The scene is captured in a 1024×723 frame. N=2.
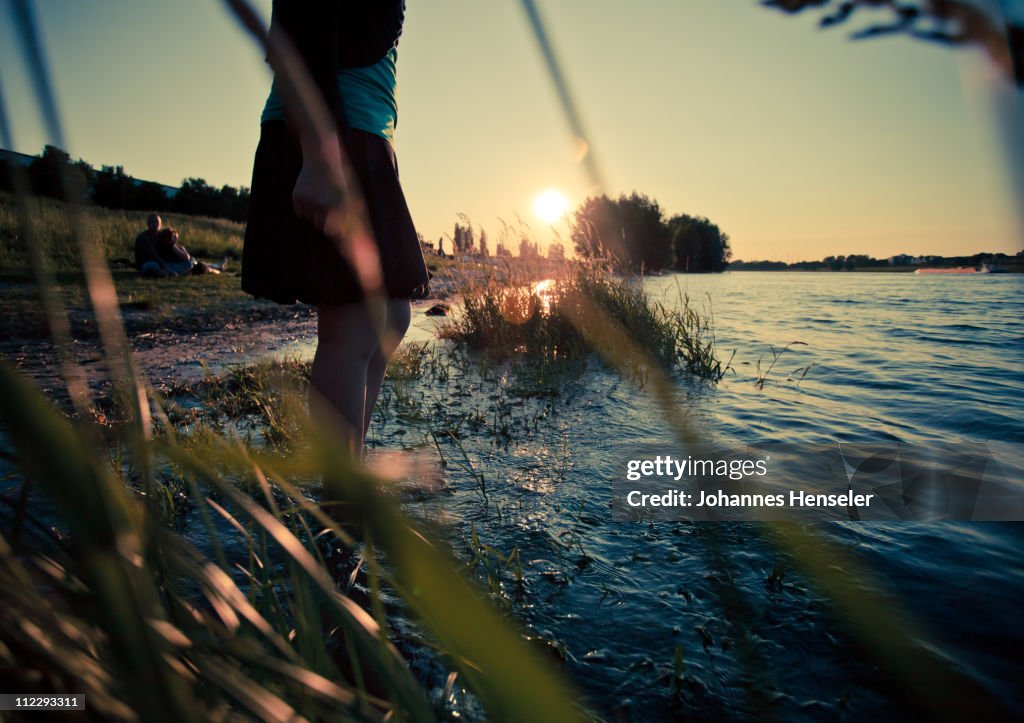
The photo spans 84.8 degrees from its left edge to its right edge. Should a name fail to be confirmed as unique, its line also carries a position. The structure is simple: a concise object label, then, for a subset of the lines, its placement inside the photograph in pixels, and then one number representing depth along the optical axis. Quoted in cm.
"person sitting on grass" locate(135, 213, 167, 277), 1124
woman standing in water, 173
